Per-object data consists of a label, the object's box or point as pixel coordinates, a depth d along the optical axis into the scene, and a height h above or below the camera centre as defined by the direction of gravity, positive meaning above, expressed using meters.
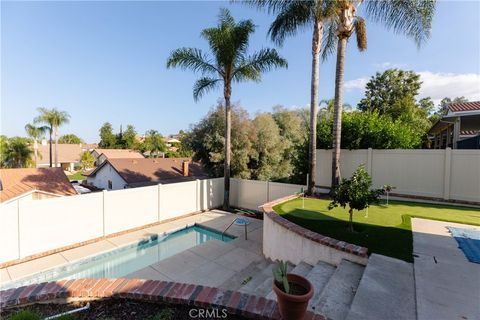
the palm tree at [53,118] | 30.86 +4.12
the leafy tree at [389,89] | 22.02 +6.49
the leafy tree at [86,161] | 43.97 -2.22
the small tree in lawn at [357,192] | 5.02 -0.84
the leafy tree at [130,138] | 54.66 +2.86
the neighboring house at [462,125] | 9.51 +1.74
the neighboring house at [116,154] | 39.12 -0.70
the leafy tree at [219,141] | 15.10 +0.69
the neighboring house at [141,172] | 20.19 -2.10
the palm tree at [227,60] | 12.00 +4.91
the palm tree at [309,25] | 9.29 +5.44
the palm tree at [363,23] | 8.34 +4.91
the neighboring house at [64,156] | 43.50 -1.35
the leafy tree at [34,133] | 33.52 +2.33
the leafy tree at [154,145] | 50.49 +1.19
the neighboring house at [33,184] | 12.91 -2.27
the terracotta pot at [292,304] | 2.25 -1.50
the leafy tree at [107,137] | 55.94 +3.10
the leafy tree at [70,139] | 71.38 +3.21
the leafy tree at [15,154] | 30.19 -0.78
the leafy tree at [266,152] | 16.30 +0.04
